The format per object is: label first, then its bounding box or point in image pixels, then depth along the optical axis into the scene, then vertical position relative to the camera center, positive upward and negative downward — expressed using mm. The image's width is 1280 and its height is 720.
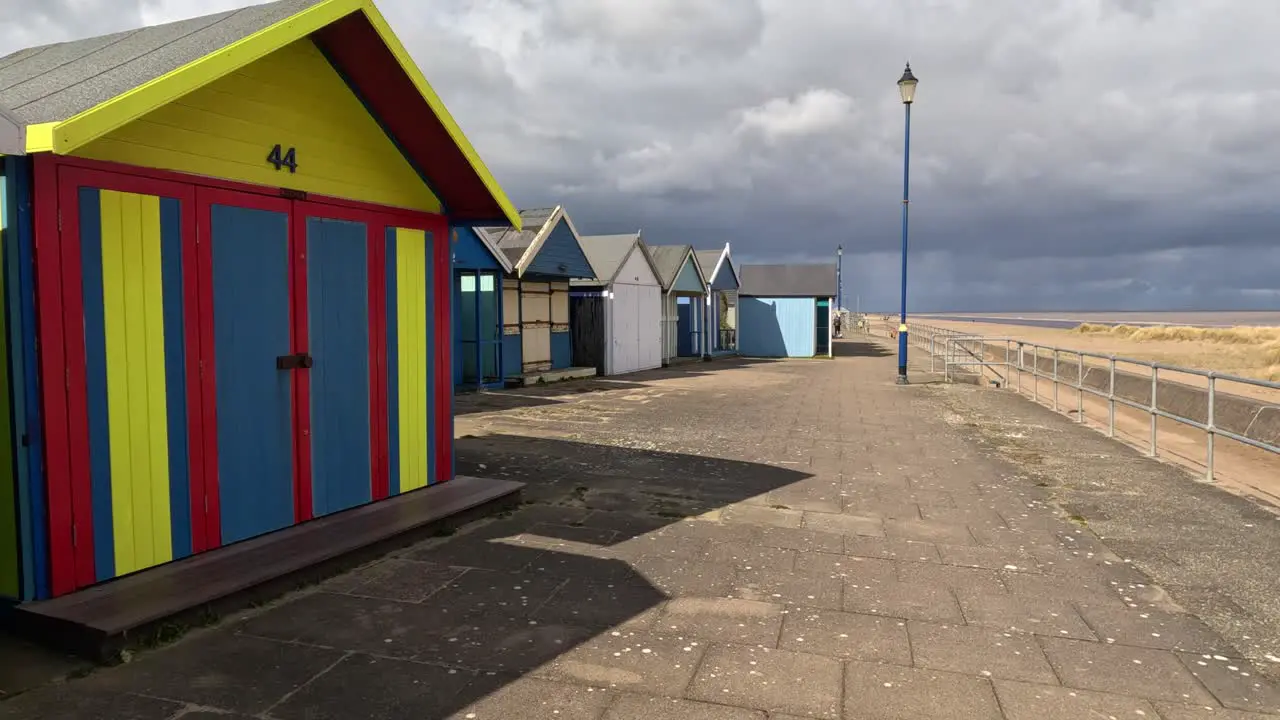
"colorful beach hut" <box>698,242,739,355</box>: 32281 +841
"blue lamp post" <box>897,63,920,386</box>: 20156 +4535
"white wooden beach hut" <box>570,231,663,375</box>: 22531 +372
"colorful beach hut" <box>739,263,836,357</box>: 32938 +318
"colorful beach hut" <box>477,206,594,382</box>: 18719 +875
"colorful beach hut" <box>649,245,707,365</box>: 28344 +803
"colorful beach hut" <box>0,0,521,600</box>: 4059 +274
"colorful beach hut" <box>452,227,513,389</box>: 17359 +12
